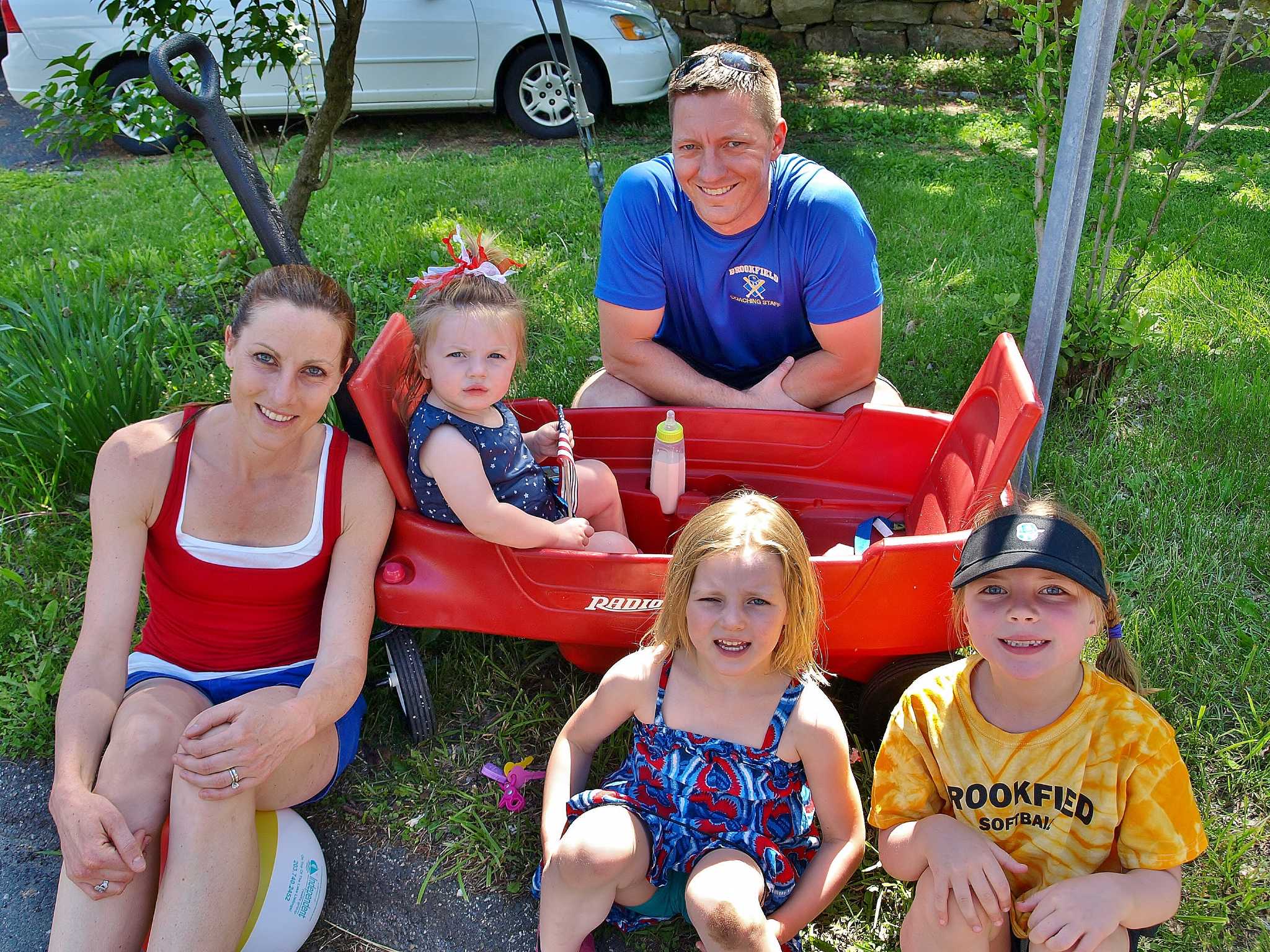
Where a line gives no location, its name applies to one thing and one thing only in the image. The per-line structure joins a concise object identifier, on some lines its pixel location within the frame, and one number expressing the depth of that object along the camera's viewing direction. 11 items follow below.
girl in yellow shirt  1.58
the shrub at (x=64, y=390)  3.01
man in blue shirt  2.61
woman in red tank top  1.76
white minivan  5.77
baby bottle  2.56
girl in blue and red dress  1.79
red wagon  2.08
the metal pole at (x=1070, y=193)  2.32
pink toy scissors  2.24
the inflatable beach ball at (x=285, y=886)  1.87
